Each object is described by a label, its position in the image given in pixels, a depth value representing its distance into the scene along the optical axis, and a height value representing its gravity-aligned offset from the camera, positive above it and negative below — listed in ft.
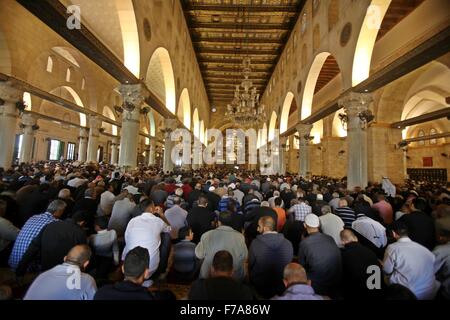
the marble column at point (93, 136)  54.39 +7.35
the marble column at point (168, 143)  48.67 +5.49
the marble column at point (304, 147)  47.29 +5.30
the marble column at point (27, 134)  47.52 +6.40
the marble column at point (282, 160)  68.33 +3.55
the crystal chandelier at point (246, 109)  50.06 +13.63
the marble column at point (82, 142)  63.93 +6.71
